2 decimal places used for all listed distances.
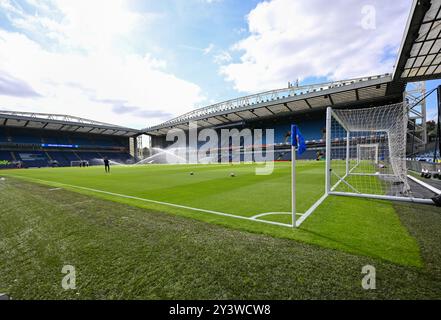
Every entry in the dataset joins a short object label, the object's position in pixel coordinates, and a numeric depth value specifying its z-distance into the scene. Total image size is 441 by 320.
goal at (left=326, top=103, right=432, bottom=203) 7.02
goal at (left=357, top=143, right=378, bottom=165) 23.00
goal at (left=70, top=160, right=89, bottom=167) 56.31
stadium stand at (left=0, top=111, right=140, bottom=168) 51.63
